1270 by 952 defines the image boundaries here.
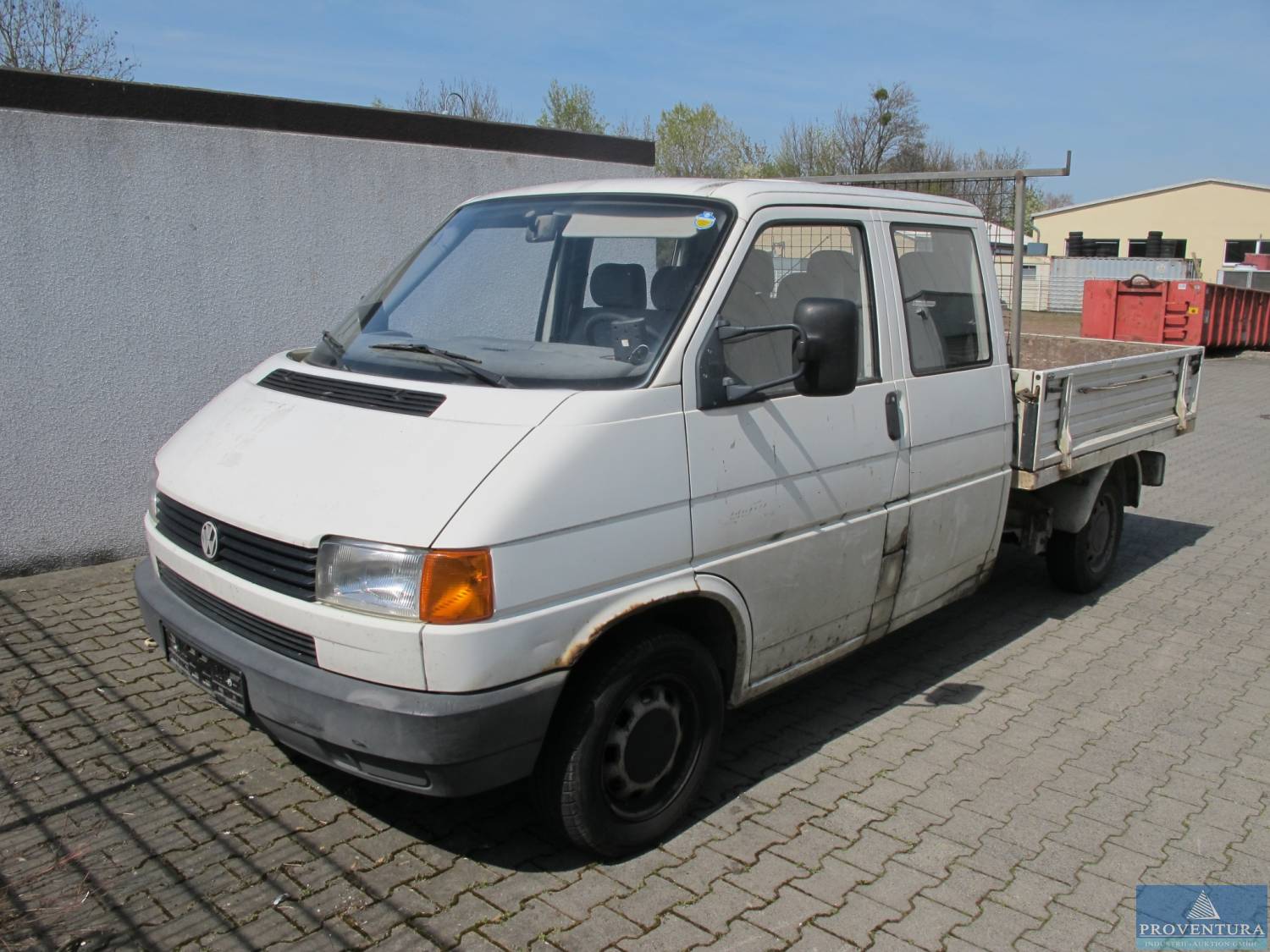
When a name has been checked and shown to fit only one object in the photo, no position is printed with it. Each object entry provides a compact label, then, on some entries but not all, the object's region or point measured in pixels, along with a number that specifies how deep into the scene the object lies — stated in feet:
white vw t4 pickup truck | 9.91
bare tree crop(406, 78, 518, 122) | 89.59
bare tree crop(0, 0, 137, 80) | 69.92
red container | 69.15
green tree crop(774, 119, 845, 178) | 116.98
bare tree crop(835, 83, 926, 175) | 116.78
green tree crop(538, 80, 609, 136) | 130.52
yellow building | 146.82
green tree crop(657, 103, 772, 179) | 134.00
